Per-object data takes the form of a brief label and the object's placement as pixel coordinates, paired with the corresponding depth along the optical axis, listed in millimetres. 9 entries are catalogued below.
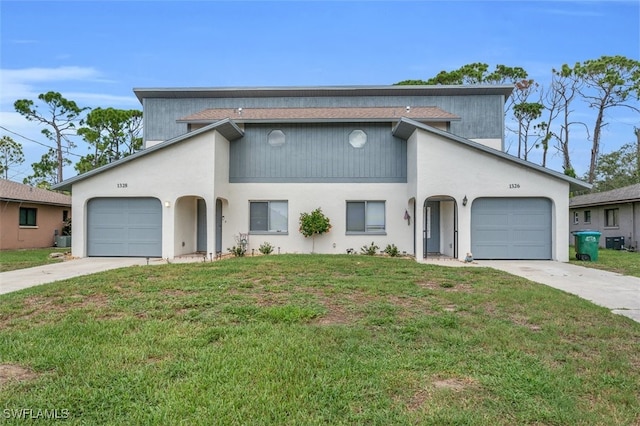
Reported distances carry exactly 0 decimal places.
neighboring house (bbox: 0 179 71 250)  18469
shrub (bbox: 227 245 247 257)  14898
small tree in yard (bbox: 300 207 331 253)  15203
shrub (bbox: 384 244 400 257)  15099
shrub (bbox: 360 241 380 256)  15367
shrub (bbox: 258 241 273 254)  15469
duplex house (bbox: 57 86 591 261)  14047
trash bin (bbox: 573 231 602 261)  14031
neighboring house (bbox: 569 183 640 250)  20016
